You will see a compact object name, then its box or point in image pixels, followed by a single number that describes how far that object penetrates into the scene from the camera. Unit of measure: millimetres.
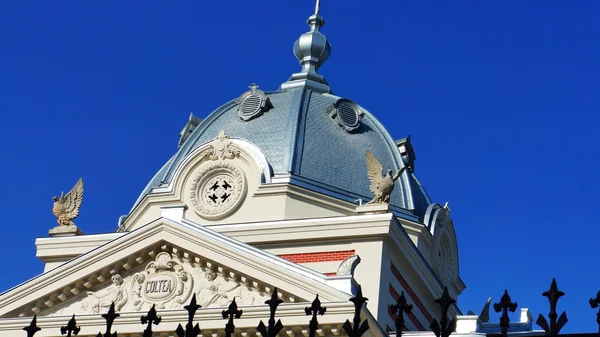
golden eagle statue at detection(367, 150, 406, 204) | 28328
